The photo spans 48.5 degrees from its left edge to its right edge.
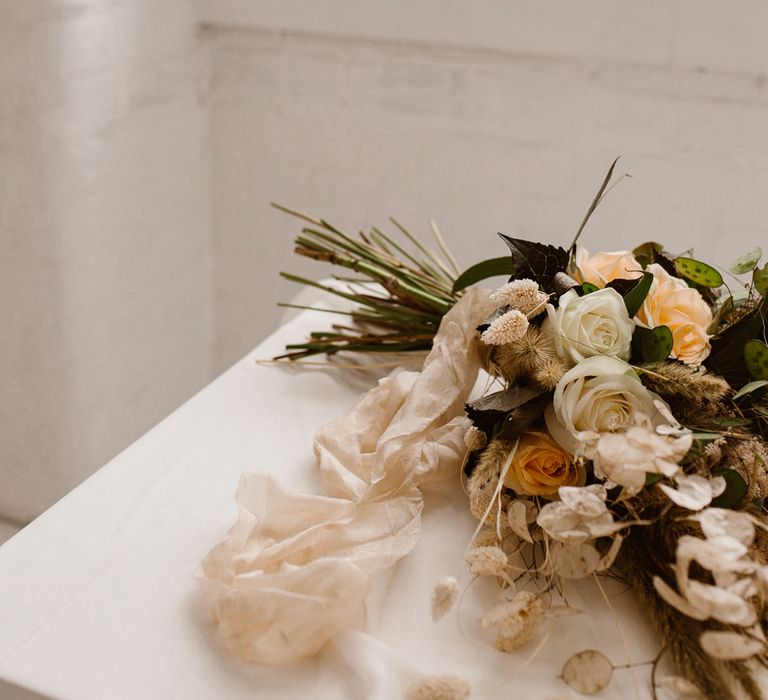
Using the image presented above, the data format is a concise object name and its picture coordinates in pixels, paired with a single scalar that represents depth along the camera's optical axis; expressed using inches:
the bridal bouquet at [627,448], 24.6
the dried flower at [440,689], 23.8
